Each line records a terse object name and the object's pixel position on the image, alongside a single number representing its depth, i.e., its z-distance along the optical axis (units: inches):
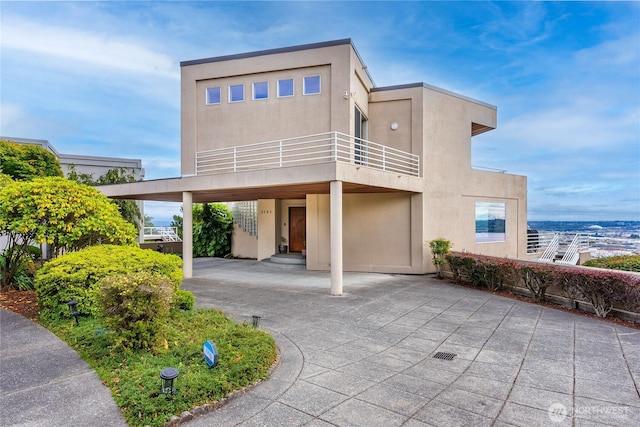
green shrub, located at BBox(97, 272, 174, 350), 170.1
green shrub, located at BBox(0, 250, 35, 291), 335.3
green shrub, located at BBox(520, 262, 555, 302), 331.9
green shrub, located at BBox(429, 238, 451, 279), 469.4
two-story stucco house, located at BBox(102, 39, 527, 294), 483.5
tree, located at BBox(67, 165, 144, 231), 702.6
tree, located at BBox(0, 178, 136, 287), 287.9
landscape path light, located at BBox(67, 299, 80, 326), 230.2
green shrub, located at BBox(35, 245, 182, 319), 241.9
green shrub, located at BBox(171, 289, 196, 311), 265.1
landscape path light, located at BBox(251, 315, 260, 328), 229.9
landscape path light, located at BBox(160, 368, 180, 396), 131.9
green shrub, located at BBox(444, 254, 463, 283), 437.2
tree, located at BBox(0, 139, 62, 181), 487.4
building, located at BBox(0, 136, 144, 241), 753.0
